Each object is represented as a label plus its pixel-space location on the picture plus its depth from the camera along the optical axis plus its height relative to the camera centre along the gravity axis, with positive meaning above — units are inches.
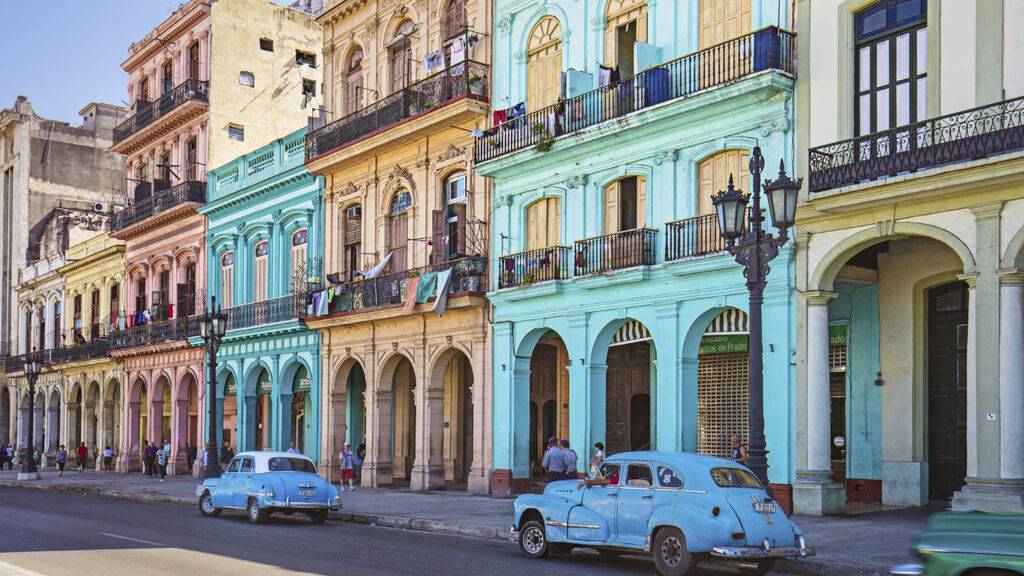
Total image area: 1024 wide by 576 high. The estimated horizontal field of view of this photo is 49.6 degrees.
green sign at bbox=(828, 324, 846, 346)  824.9 +13.3
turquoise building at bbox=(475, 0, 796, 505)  803.4 +108.9
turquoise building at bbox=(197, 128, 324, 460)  1343.5 +83.5
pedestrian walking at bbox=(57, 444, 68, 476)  1727.4 -172.4
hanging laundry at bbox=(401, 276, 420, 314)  1104.7 +56.4
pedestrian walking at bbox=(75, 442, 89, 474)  1772.0 -172.4
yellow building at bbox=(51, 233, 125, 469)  1851.6 +6.2
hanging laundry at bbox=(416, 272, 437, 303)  1088.8 +62.9
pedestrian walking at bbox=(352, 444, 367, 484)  1250.6 -122.6
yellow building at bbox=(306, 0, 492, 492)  1088.8 +121.0
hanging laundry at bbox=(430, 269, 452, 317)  1069.1 +57.1
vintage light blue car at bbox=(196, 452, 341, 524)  784.3 -100.3
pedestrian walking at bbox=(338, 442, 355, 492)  1151.0 -118.2
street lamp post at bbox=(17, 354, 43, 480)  1553.9 -145.3
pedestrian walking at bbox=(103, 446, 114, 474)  1756.9 -180.1
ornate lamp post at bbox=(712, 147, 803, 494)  554.9 +55.3
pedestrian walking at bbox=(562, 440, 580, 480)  831.1 -80.8
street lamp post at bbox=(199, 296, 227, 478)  1094.4 -16.8
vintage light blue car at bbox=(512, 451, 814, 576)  489.7 -77.1
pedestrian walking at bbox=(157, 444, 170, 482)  1494.8 -151.5
